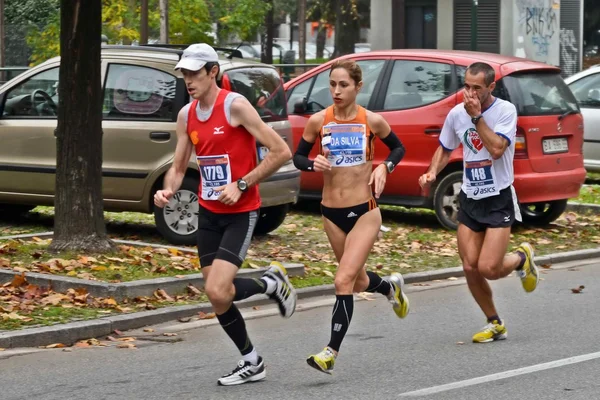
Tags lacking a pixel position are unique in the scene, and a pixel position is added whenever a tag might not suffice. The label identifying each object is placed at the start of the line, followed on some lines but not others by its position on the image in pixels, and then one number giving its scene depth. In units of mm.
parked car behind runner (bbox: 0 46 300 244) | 24750
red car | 26828
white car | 35000
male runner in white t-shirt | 16391
